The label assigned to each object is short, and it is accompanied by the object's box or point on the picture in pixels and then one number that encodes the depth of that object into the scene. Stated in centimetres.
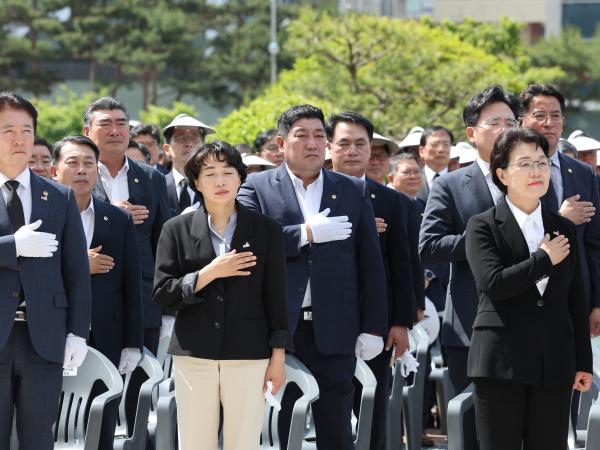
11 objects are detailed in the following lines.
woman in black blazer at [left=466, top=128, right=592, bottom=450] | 1002
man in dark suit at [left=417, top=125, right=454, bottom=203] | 1958
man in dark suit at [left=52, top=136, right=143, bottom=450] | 1294
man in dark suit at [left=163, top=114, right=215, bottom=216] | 1673
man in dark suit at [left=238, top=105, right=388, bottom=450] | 1180
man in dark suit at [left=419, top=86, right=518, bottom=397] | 1195
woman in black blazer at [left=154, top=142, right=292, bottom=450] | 1029
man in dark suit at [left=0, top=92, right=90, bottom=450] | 1070
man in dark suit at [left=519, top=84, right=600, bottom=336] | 1240
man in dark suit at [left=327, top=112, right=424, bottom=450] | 1307
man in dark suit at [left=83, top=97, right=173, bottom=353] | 1459
